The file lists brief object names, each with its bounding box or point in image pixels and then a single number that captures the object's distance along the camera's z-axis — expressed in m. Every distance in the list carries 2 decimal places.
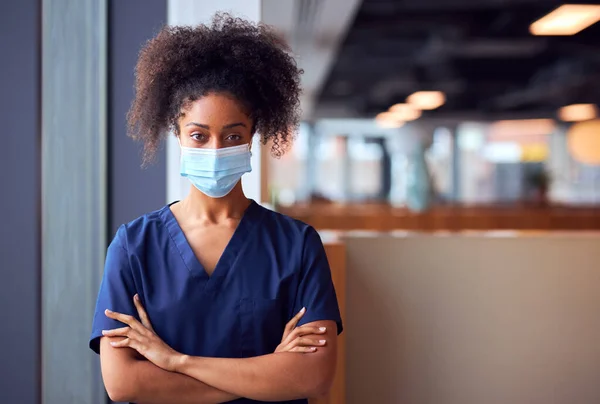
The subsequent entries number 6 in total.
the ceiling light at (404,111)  9.73
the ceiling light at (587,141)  10.94
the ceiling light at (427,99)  7.16
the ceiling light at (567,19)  3.74
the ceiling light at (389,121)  11.10
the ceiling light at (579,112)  10.64
